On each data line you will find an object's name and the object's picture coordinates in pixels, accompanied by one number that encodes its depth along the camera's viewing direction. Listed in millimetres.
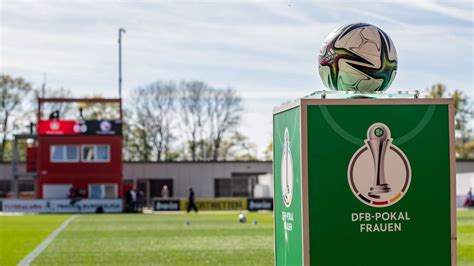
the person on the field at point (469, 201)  50050
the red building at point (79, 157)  57812
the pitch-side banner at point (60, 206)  53719
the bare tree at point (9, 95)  75062
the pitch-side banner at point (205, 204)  56594
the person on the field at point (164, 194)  61797
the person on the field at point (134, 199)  53906
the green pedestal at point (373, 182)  6805
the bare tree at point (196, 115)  85500
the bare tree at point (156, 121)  84812
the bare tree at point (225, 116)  85312
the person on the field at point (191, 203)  51441
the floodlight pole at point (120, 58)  66312
